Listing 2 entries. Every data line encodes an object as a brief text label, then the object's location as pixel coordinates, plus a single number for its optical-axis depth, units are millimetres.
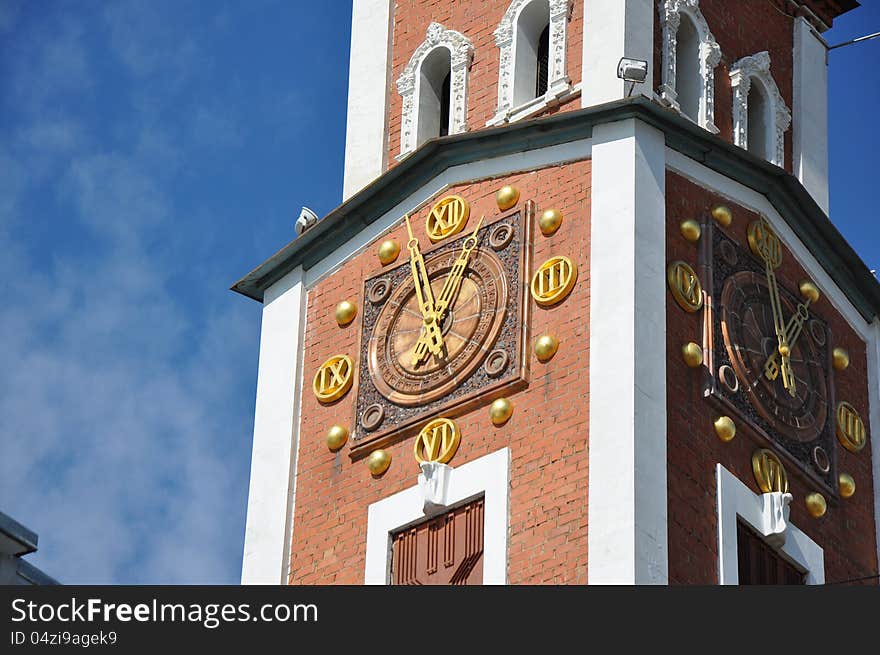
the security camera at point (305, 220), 44375
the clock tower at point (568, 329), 40406
